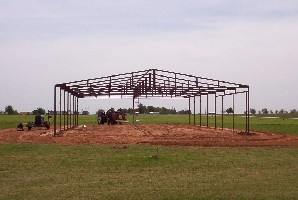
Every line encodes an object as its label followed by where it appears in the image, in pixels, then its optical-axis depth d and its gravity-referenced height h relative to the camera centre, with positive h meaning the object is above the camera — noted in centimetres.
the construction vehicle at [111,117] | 5047 +21
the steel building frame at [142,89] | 3200 +200
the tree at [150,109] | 14690 +278
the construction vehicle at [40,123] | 4016 -26
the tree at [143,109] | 13202 +245
